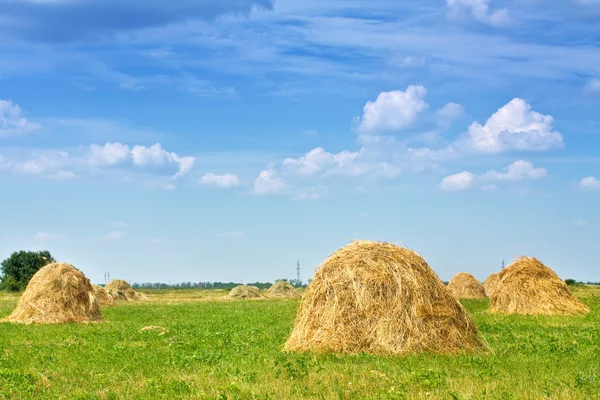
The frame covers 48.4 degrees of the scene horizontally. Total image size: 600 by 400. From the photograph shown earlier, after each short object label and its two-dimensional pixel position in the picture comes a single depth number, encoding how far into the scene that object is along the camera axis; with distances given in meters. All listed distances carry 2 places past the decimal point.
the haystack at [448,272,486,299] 60.25
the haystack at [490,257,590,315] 34.09
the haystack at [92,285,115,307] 52.28
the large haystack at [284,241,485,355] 18.11
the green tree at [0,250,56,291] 93.25
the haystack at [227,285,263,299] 70.75
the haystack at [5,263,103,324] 32.66
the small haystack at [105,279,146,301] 66.57
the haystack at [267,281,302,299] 76.75
